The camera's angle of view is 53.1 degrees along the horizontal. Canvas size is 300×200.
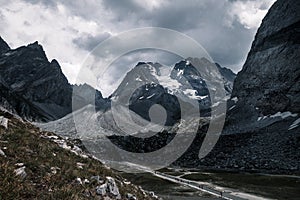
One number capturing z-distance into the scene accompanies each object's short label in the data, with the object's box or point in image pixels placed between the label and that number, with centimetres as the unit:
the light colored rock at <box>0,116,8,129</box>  2350
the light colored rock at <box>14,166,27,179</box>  1445
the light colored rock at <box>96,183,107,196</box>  1662
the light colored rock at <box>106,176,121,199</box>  1786
